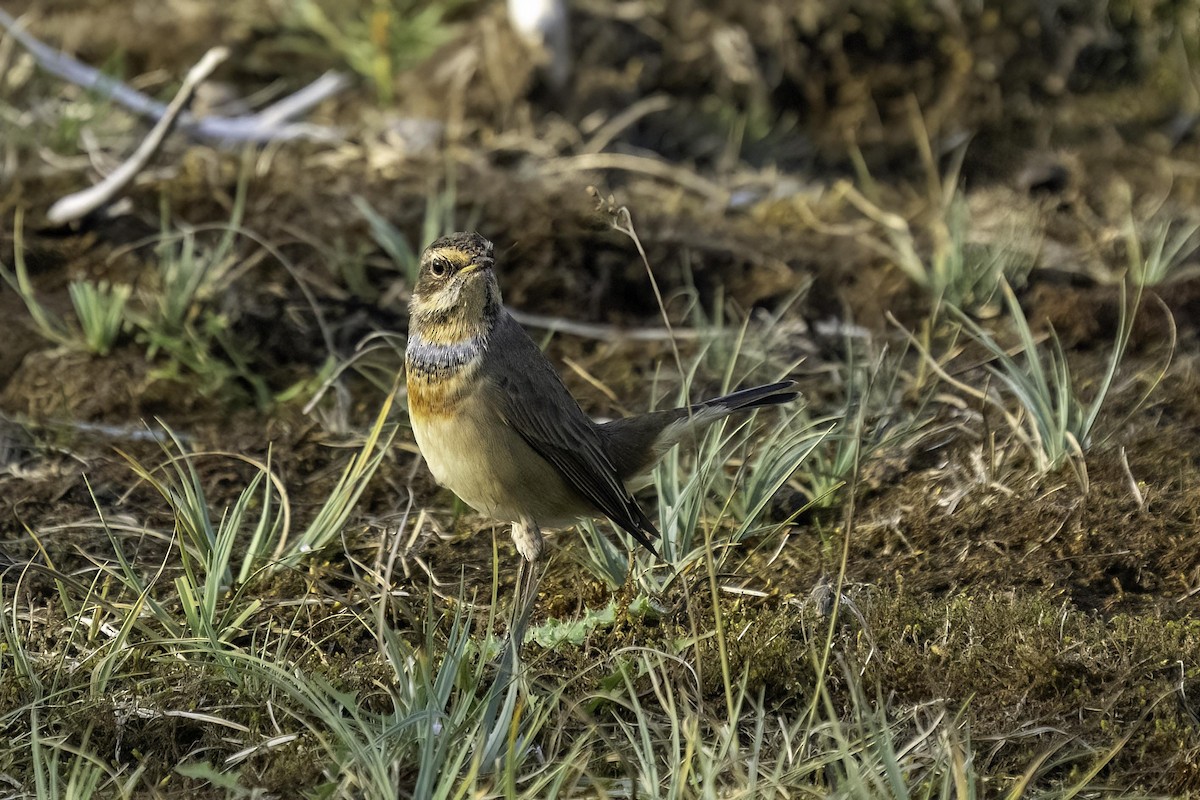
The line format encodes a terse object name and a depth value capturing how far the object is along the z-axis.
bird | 9.23
